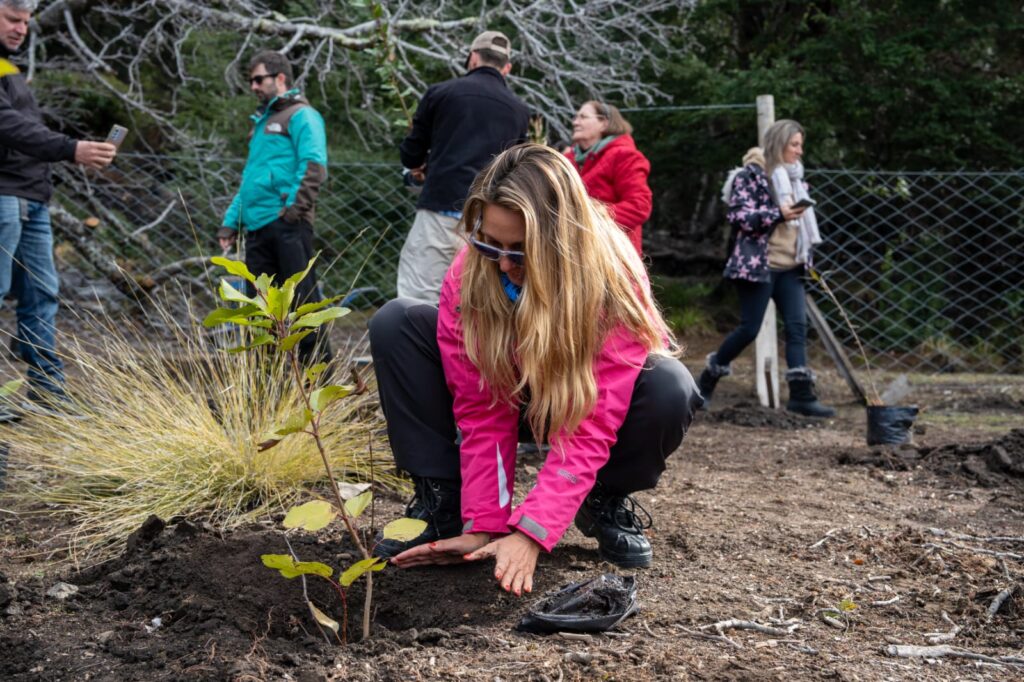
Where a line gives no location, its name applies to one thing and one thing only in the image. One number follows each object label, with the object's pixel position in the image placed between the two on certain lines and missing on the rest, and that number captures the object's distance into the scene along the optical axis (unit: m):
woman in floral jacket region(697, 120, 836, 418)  5.77
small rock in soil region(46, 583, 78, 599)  2.57
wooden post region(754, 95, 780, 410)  6.29
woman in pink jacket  2.32
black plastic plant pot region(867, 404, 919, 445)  4.64
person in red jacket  5.02
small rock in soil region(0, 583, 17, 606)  2.43
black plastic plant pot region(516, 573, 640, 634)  2.26
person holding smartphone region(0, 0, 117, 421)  4.16
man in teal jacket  4.97
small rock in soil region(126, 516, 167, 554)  2.87
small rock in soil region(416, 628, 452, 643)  2.21
